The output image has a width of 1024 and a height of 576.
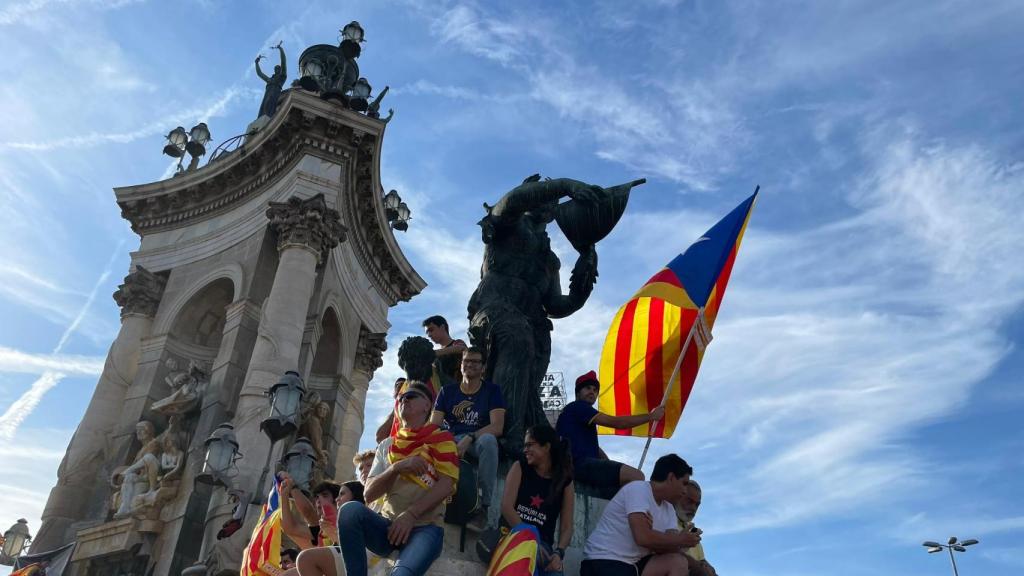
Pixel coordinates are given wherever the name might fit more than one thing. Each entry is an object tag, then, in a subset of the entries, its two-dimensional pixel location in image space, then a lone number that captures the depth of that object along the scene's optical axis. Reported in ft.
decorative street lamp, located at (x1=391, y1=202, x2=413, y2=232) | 91.71
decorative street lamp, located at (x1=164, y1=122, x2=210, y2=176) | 85.25
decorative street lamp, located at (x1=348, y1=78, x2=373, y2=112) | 75.46
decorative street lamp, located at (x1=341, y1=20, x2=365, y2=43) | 82.48
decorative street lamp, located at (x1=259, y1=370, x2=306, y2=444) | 41.42
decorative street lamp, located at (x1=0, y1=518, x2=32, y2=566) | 60.70
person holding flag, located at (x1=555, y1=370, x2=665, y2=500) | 19.79
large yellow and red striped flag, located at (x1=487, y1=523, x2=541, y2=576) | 14.44
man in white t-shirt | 15.46
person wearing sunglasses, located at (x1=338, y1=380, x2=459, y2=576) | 13.82
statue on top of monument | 91.35
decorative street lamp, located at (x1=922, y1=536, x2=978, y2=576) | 110.11
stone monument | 53.26
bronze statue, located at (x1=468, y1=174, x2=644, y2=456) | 22.95
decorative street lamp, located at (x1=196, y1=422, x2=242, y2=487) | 44.29
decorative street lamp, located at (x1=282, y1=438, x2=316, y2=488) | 42.57
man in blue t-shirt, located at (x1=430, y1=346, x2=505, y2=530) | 18.78
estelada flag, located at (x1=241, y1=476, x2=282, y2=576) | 19.47
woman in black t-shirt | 16.07
